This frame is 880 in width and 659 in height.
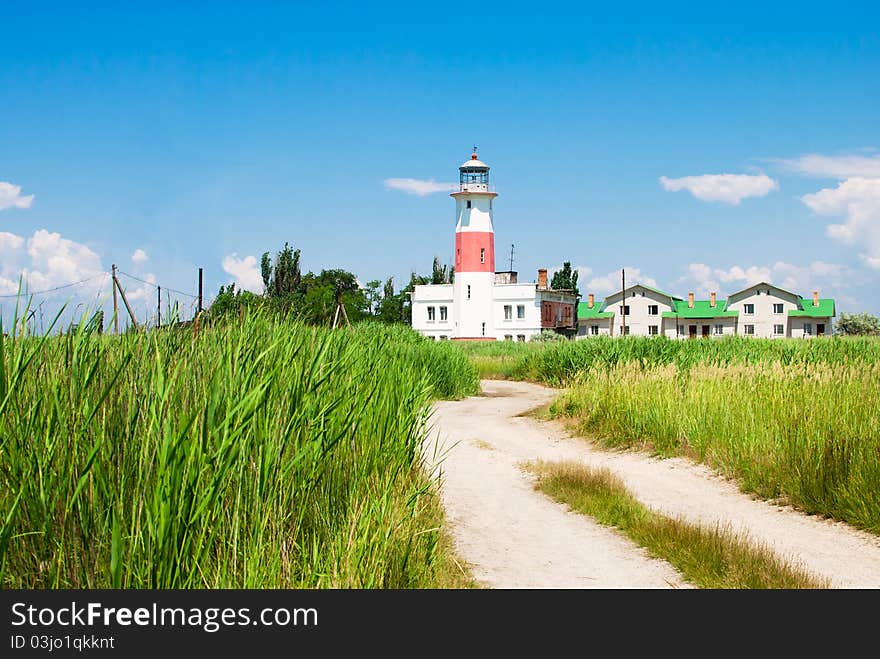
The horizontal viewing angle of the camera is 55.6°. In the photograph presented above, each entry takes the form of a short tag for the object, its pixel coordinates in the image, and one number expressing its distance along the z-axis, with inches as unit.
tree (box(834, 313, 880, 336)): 3267.7
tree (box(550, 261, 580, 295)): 3154.5
